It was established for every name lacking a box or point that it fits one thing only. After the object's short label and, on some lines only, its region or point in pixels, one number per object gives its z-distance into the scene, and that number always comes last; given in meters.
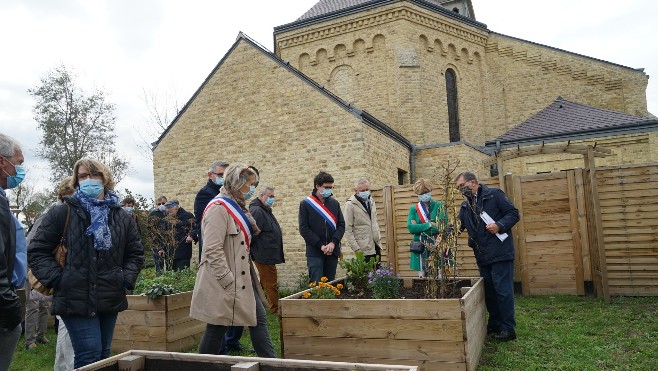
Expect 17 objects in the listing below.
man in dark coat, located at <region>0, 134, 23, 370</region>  2.57
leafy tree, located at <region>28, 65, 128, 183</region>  25.02
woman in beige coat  3.80
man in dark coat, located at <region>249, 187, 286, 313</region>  7.05
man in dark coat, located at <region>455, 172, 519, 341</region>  5.54
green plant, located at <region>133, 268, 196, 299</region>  5.50
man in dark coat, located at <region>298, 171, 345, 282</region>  7.05
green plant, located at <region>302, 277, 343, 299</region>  4.86
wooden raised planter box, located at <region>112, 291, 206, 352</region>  5.45
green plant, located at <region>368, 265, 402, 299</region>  4.80
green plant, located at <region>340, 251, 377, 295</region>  5.43
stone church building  12.38
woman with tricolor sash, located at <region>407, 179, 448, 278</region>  6.89
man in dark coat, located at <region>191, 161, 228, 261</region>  6.20
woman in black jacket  3.26
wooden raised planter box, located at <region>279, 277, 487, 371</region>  4.06
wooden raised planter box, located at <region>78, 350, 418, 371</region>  2.43
